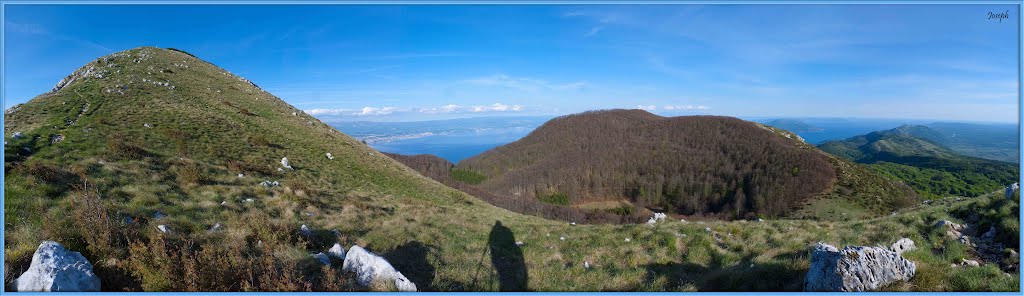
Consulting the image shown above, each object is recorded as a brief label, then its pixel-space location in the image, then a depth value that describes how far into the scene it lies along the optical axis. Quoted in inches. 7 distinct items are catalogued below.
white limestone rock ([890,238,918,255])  346.2
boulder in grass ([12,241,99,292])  191.8
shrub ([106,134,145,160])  555.4
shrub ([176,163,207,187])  491.9
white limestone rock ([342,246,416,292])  252.4
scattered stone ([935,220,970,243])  382.9
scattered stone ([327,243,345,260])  307.9
